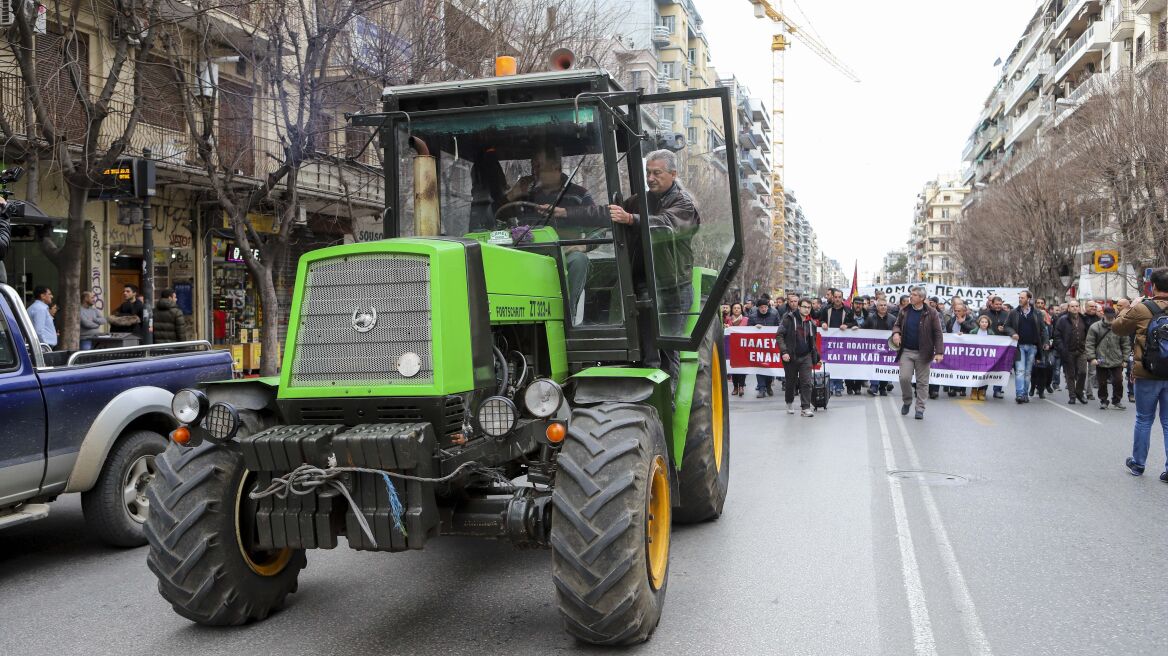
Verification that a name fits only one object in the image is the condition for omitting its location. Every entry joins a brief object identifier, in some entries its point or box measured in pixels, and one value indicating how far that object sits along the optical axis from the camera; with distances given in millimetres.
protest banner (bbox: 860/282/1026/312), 28672
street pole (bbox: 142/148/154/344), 13531
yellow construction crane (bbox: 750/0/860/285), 117312
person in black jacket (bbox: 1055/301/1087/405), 17500
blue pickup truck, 6090
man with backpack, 9039
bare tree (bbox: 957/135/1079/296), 34844
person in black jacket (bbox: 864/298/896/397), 18750
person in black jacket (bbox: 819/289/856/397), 18906
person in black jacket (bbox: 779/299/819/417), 15391
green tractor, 4328
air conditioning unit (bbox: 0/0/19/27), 11394
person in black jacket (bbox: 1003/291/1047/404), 17906
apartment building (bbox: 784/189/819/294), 140825
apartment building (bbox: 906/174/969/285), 151375
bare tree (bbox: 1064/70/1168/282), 25750
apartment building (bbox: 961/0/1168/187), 40312
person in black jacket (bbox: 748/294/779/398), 18991
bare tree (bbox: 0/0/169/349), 11047
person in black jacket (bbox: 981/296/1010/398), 18438
